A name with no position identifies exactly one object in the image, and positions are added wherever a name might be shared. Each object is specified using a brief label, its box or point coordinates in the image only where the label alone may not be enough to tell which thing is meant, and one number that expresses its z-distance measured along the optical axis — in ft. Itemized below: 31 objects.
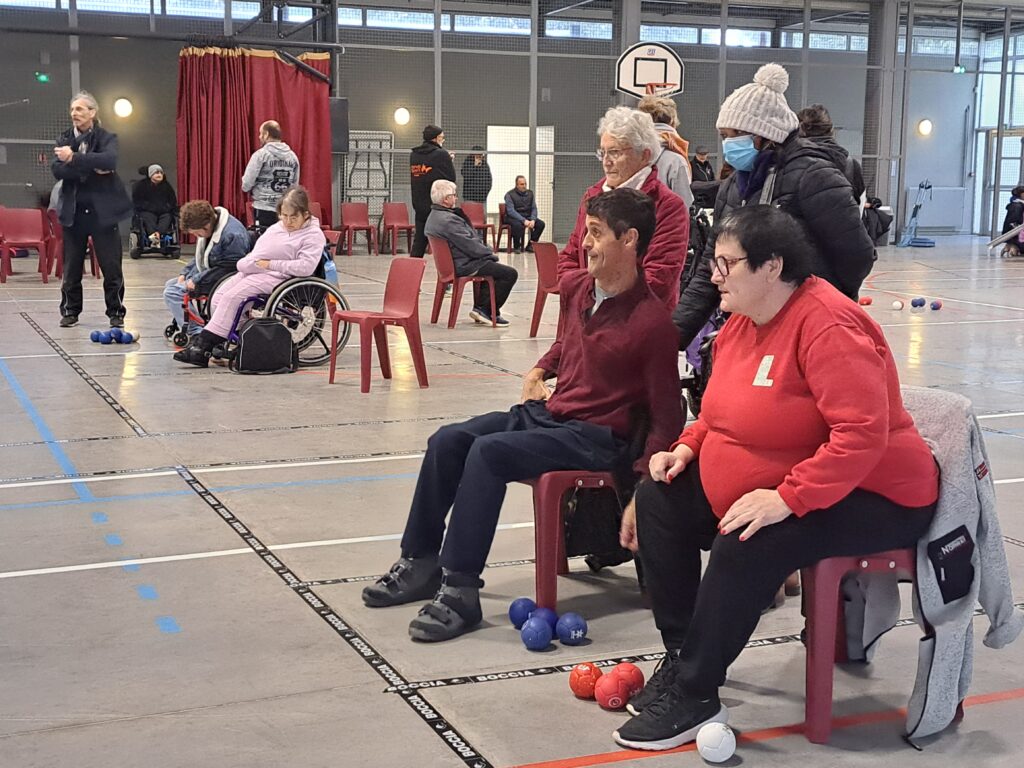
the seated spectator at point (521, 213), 64.64
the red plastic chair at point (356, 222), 61.98
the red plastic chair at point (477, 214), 63.77
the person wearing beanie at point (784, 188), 11.46
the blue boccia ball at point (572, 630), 10.58
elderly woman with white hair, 12.42
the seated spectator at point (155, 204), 57.36
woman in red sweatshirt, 8.27
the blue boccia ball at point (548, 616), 10.68
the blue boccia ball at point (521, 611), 10.96
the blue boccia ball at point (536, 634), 10.43
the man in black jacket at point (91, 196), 29.37
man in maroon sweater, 10.80
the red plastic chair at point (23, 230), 46.14
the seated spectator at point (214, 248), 26.81
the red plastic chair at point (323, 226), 32.22
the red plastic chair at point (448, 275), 32.45
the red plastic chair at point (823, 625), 8.63
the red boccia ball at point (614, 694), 9.18
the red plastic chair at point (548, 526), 11.00
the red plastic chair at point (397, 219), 63.26
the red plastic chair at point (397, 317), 23.22
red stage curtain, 59.93
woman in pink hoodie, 25.38
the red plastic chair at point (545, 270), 31.07
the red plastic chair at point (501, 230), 65.05
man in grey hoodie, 34.76
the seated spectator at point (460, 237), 32.07
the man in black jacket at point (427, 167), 45.44
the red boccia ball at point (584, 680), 9.41
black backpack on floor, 25.07
